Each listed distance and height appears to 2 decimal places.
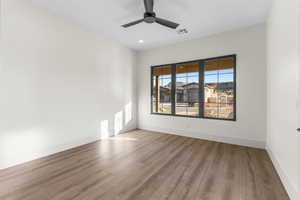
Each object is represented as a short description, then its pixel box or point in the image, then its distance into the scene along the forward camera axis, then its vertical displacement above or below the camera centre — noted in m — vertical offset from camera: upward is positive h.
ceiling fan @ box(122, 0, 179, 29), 2.39 +1.49
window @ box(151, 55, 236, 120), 3.82 +0.30
